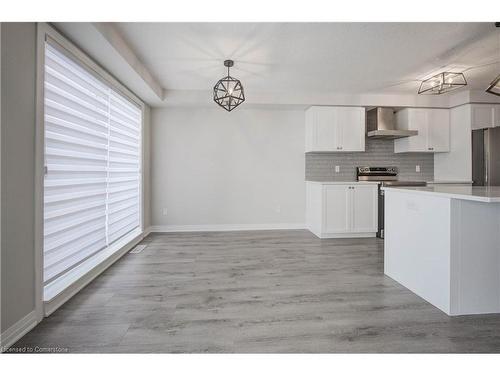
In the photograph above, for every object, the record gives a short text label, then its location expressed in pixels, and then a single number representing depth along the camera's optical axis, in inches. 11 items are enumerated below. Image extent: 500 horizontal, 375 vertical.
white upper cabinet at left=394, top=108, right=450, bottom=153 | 175.3
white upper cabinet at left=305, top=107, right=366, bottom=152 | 171.9
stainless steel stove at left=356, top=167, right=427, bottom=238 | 181.8
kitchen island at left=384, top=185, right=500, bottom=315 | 70.9
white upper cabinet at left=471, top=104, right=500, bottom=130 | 165.6
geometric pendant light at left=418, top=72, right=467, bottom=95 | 126.0
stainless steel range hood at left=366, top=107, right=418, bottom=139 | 168.9
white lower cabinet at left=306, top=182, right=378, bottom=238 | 161.3
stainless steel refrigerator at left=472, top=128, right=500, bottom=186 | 155.3
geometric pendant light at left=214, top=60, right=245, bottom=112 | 115.2
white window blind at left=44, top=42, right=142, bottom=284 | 77.3
